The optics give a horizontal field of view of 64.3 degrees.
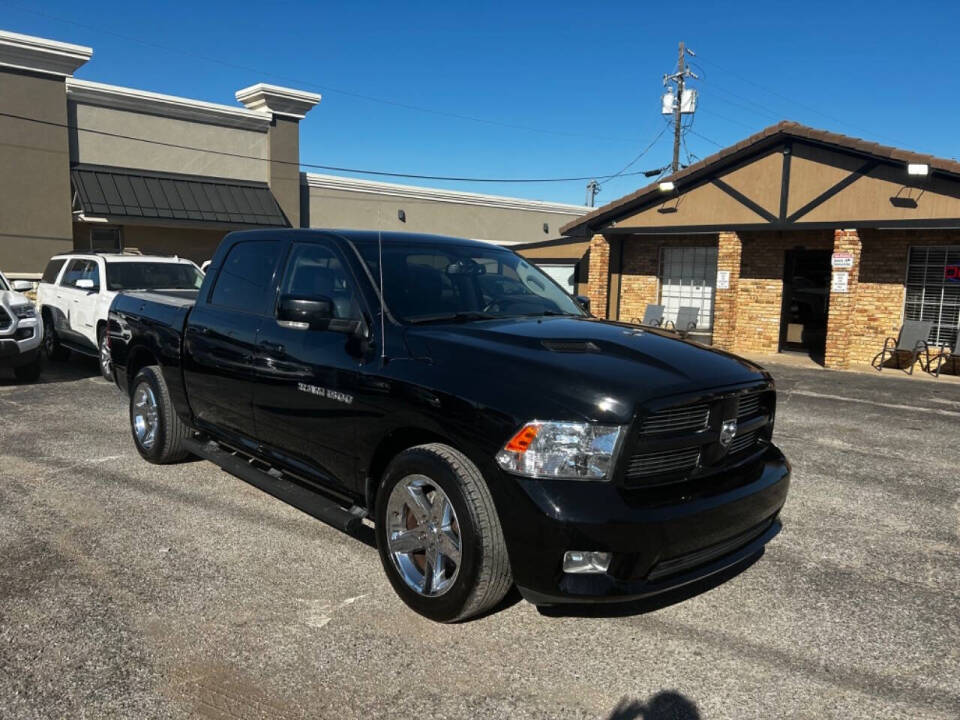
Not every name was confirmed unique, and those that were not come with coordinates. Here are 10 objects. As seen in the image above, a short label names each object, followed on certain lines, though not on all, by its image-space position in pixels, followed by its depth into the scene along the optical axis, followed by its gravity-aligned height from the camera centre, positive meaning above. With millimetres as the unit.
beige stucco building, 21016 +3257
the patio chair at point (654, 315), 18391 -663
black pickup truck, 3131 -656
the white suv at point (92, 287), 10922 -219
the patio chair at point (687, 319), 18281 -715
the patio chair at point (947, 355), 13617 -1071
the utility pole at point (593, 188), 61312 +7855
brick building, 14453 +1021
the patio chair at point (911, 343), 14266 -889
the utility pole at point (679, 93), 34094 +8806
